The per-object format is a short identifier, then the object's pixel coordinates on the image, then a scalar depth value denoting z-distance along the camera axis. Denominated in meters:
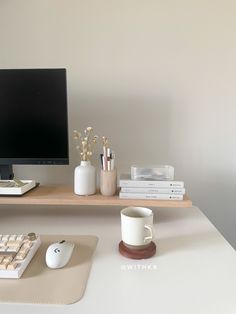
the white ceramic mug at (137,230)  0.70
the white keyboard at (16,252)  0.61
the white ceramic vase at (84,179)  0.92
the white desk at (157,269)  0.51
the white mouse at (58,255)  0.64
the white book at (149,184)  0.89
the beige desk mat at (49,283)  0.53
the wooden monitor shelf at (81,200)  0.87
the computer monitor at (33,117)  0.96
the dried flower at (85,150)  0.93
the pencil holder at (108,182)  0.92
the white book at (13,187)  0.91
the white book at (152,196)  0.89
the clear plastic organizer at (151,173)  0.93
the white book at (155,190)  0.89
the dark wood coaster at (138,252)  0.69
